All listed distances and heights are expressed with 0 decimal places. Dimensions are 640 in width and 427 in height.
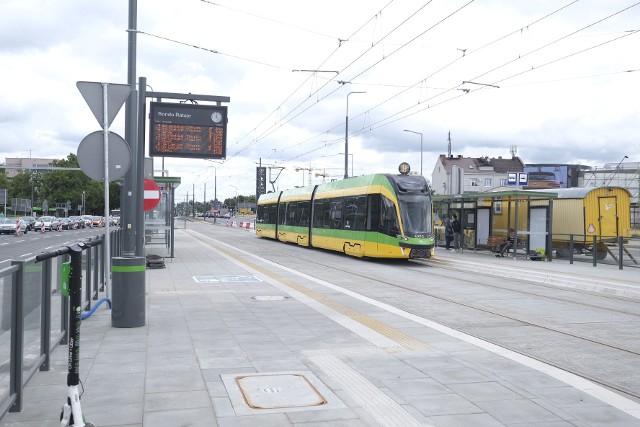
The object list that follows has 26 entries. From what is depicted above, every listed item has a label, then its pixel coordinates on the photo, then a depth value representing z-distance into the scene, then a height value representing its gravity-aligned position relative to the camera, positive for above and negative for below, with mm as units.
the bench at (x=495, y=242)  25641 -1102
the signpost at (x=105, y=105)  8656 +1446
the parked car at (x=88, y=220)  75044 -1286
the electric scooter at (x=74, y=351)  4379 -998
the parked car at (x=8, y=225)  49094 -1261
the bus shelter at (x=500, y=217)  23031 -79
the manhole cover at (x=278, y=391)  5316 -1593
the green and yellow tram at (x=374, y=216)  21547 -108
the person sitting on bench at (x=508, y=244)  24594 -1124
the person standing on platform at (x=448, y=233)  29016 -891
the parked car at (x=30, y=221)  56988 -1125
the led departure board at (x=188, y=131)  14562 +1880
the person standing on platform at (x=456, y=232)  28359 -783
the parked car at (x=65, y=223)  65188 -1393
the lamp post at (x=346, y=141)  38500 +4390
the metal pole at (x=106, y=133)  8668 +1054
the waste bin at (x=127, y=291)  8539 -1085
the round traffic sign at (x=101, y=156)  8648 +752
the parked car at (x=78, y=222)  69262 -1356
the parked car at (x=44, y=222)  58969 -1217
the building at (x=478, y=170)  97688 +7224
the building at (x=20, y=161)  175750 +13795
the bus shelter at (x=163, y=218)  22125 -280
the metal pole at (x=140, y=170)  10438 +657
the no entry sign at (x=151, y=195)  16422 +404
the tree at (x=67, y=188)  101688 +3580
